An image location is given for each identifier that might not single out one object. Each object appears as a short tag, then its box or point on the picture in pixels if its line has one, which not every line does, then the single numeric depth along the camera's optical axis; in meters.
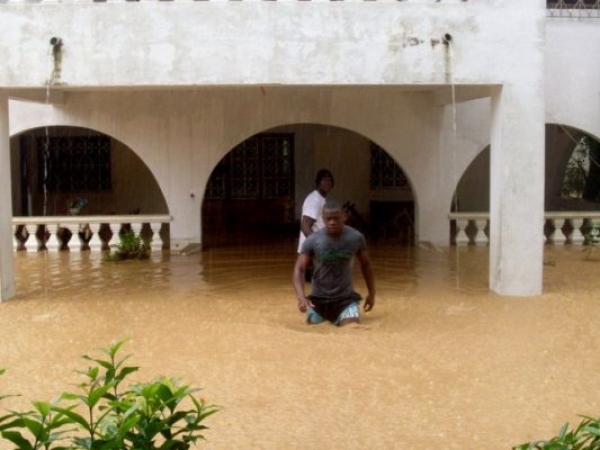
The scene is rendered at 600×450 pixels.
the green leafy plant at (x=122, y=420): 2.60
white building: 8.31
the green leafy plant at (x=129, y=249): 11.89
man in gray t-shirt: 7.17
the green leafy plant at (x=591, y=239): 11.82
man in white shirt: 8.82
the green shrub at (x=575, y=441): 2.68
